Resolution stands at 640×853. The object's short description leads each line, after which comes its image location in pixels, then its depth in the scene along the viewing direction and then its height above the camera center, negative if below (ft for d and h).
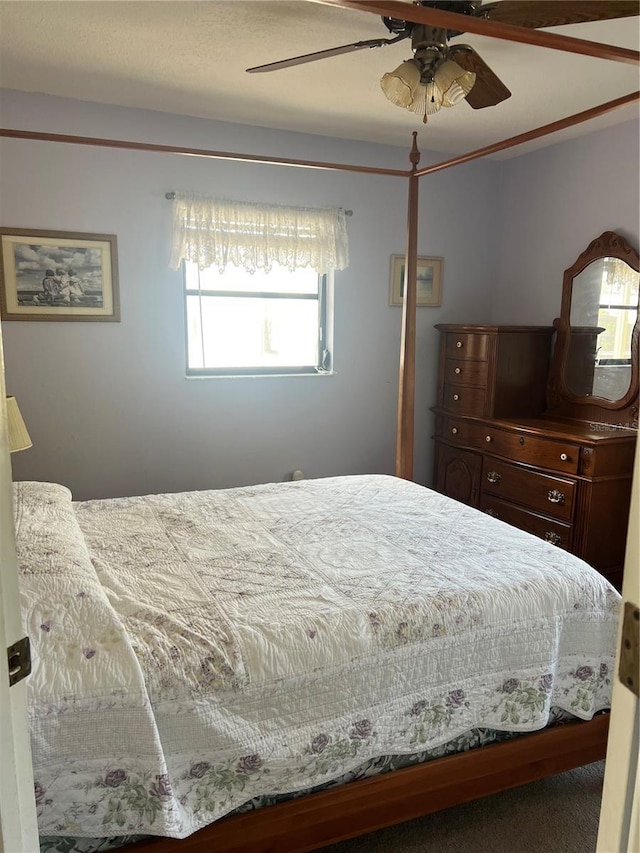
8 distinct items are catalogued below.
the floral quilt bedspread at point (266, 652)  4.35 -2.59
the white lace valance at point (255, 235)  11.30 +1.68
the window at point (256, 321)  12.09 +0.09
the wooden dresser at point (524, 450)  10.09 -2.12
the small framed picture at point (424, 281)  13.14 +0.99
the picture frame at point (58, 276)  10.42 +0.79
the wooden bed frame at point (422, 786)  4.18 -3.83
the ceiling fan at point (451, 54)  5.80 +2.88
